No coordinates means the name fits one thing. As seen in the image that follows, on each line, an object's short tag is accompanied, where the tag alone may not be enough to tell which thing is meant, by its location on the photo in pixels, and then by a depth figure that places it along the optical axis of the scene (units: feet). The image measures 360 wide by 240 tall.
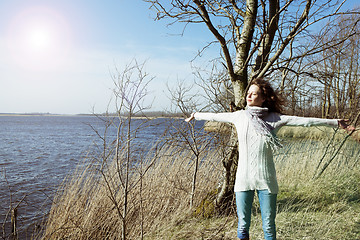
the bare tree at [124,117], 8.08
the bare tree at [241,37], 10.23
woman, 7.35
